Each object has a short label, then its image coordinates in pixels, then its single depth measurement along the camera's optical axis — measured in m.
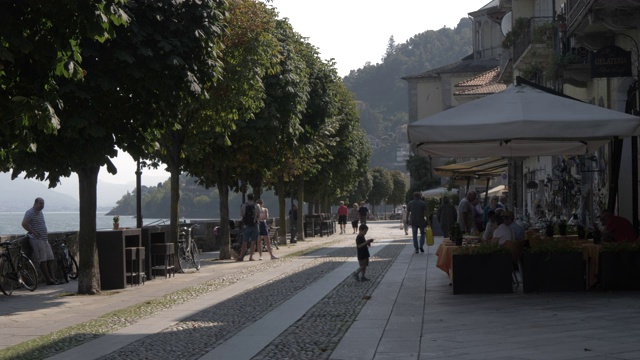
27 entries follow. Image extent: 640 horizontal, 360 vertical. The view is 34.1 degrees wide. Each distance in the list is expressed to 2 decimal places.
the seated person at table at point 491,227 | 17.96
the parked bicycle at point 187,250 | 25.55
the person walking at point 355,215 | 55.55
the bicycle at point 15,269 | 18.96
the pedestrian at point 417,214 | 30.56
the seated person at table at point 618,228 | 16.50
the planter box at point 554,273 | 15.33
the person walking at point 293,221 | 45.69
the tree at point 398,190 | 134.50
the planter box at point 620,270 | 15.02
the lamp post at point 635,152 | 18.50
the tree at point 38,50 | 10.64
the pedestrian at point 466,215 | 26.41
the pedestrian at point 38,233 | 20.44
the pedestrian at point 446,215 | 30.14
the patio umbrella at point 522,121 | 14.58
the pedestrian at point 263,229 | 30.00
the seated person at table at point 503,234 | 16.16
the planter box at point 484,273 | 15.46
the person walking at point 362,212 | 55.81
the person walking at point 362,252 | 19.48
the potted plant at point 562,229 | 18.83
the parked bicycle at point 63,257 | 22.00
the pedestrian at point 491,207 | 26.40
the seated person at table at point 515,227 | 16.28
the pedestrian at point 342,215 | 61.16
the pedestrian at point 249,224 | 27.97
